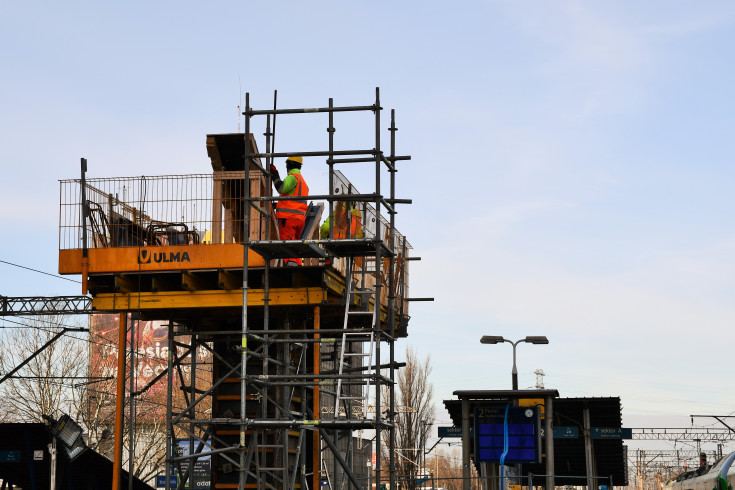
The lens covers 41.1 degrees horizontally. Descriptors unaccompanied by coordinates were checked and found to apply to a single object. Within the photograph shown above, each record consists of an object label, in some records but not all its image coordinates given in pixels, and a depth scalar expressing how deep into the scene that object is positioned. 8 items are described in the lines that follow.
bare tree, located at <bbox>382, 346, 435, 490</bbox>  57.50
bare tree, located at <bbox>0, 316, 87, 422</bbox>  49.47
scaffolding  19.77
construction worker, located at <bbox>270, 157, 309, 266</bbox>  17.16
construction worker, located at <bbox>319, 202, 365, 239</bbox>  18.42
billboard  55.56
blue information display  17.58
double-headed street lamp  28.45
